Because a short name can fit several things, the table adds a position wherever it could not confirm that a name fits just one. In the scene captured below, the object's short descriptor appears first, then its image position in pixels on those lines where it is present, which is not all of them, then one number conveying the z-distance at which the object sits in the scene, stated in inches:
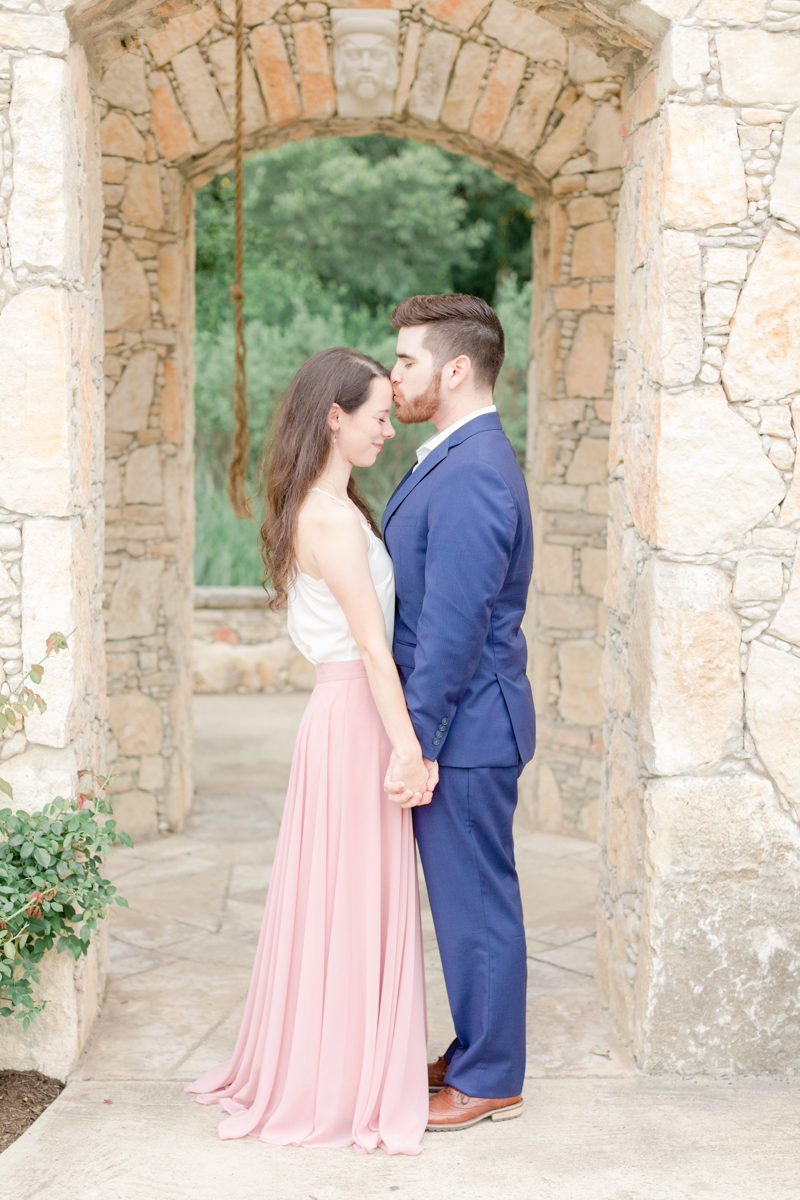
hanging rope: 146.6
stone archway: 103.0
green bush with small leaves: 101.3
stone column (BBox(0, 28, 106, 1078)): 101.4
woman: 98.7
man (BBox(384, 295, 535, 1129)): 99.9
